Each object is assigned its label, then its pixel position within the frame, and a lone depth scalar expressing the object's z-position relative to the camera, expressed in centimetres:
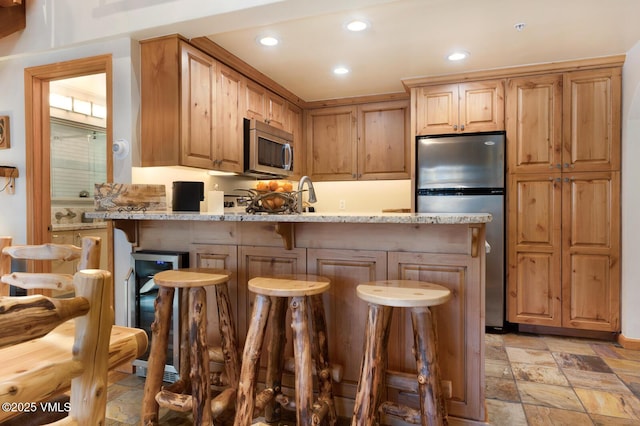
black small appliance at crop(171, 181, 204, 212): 260
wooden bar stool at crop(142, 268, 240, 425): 164
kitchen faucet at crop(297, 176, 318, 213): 193
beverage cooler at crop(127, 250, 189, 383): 219
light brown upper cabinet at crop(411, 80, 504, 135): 340
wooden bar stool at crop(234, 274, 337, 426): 150
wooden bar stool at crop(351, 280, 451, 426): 141
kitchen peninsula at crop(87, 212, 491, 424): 171
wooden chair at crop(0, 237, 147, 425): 51
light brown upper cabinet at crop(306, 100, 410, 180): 421
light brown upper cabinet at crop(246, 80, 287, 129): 346
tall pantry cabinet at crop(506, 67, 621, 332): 310
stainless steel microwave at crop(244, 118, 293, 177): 338
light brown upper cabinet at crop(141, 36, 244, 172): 256
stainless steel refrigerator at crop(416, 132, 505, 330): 329
